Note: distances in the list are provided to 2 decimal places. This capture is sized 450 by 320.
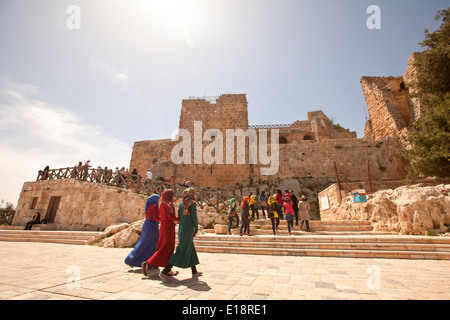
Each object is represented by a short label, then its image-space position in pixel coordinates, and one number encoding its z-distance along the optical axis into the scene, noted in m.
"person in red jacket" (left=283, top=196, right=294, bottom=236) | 7.46
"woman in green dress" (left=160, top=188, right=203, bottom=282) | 3.35
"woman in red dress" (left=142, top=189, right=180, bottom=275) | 3.46
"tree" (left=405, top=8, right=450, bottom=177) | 9.32
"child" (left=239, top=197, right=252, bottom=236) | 7.45
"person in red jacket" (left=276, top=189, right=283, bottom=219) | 9.93
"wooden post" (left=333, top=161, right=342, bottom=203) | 10.47
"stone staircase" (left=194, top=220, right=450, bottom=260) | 5.03
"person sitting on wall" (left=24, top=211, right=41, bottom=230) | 10.96
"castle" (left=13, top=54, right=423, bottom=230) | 16.78
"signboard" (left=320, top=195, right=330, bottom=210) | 11.80
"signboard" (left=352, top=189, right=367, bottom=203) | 8.69
